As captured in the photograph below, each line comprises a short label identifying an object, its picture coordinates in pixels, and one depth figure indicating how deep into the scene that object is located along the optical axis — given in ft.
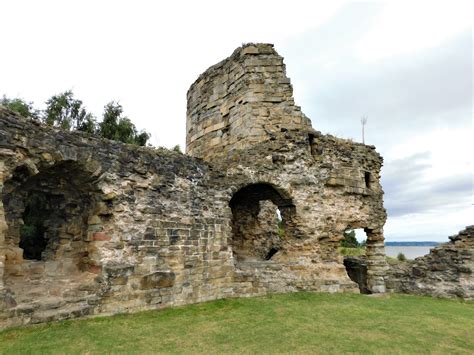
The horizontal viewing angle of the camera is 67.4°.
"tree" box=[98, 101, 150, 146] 57.16
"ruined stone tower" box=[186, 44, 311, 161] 38.04
